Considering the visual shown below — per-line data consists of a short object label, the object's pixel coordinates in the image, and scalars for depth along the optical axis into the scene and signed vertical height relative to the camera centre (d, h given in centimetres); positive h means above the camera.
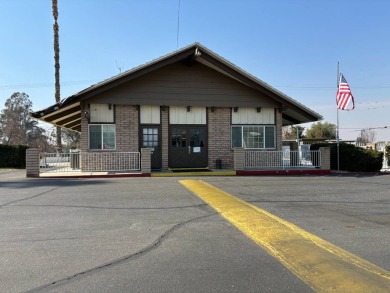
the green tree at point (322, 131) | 7085 +440
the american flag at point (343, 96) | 1988 +308
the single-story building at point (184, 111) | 1773 +223
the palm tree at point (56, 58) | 3130 +848
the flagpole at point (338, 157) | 1980 -30
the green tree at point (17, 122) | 6078 +584
